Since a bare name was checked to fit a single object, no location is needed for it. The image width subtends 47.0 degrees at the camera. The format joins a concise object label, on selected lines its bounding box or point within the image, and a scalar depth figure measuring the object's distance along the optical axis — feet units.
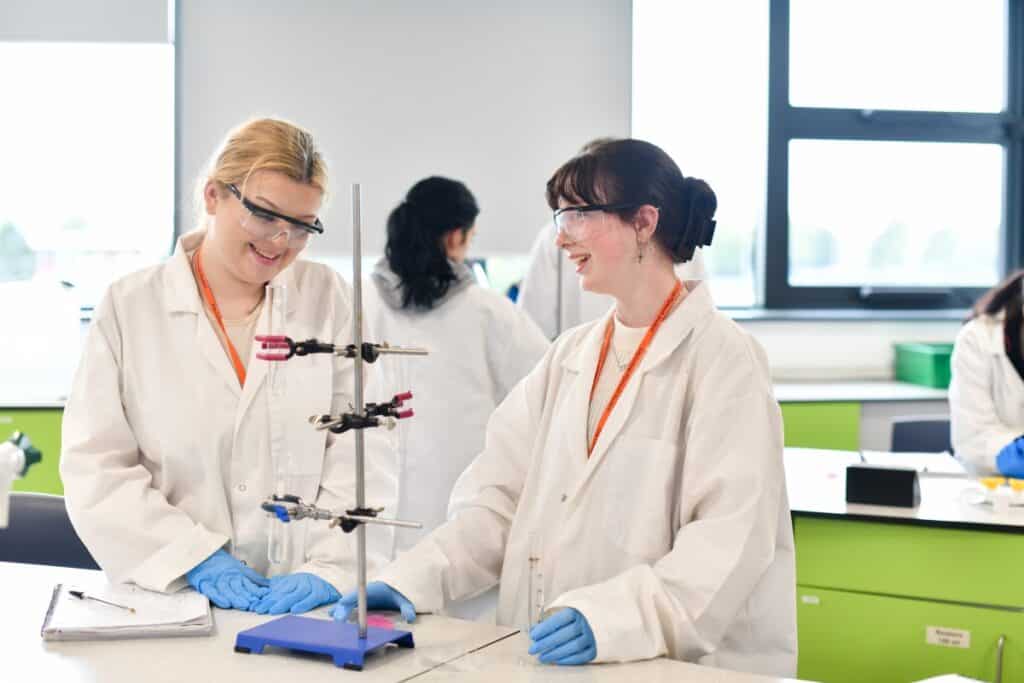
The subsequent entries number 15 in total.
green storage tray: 17.06
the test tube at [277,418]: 5.82
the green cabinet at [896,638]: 8.75
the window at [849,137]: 18.19
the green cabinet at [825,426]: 15.72
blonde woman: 6.68
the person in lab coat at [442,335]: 11.37
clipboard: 5.79
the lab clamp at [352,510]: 5.40
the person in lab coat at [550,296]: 14.73
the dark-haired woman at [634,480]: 5.90
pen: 6.35
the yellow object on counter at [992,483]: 9.36
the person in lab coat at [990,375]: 12.30
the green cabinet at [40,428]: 14.14
